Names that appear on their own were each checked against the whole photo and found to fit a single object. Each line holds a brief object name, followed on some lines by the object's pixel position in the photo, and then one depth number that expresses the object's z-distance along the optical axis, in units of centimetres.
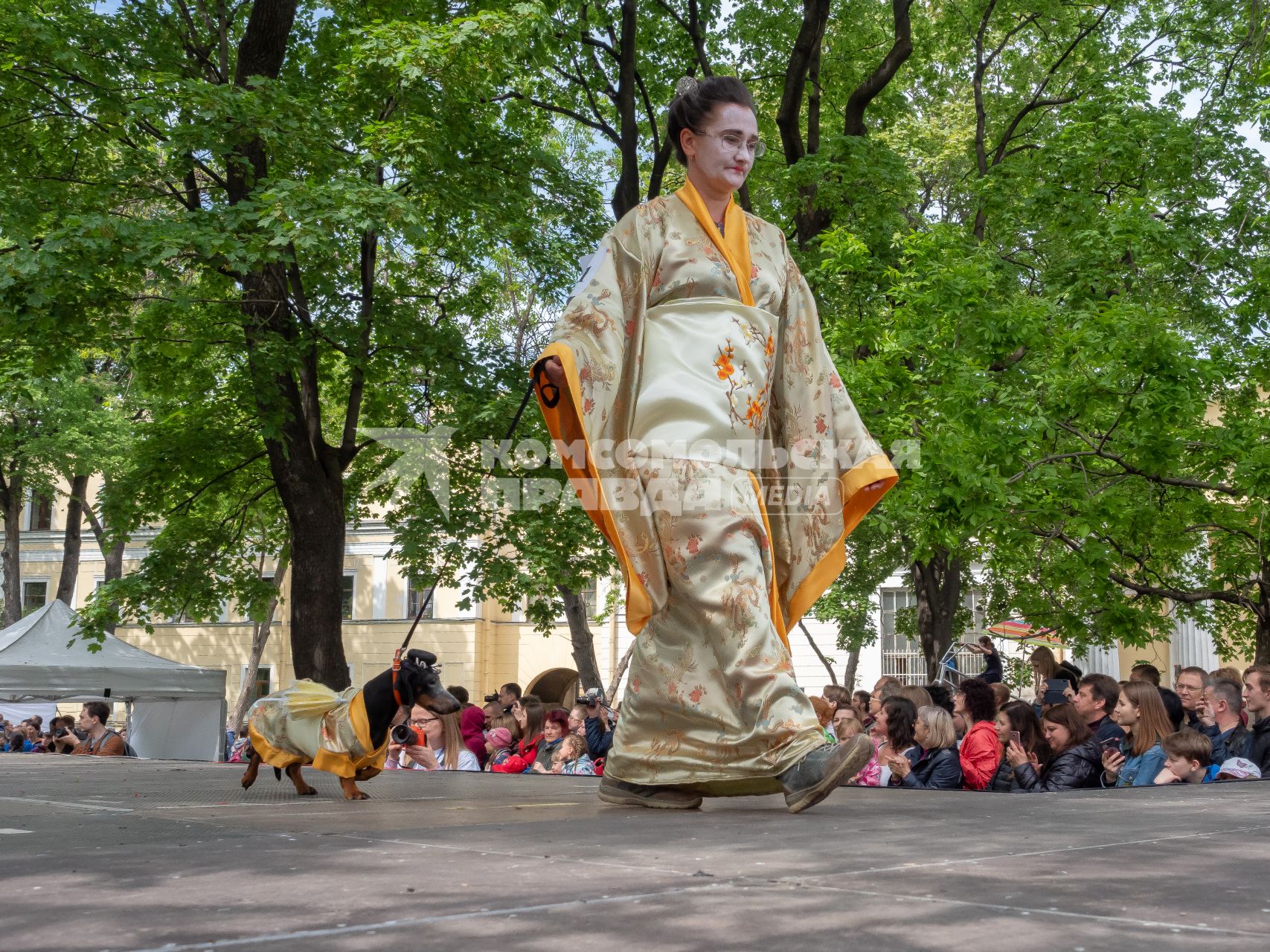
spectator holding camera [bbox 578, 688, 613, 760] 1021
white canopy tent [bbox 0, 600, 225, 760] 1527
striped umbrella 1781
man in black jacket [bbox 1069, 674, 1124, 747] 806
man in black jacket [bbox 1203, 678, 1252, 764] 688
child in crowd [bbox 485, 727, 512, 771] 1156
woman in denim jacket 684
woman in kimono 427
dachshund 542
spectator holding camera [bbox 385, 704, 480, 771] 966
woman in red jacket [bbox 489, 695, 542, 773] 1084
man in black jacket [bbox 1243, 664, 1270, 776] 655
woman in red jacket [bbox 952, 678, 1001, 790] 731
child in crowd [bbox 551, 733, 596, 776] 989
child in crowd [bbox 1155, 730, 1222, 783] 648
